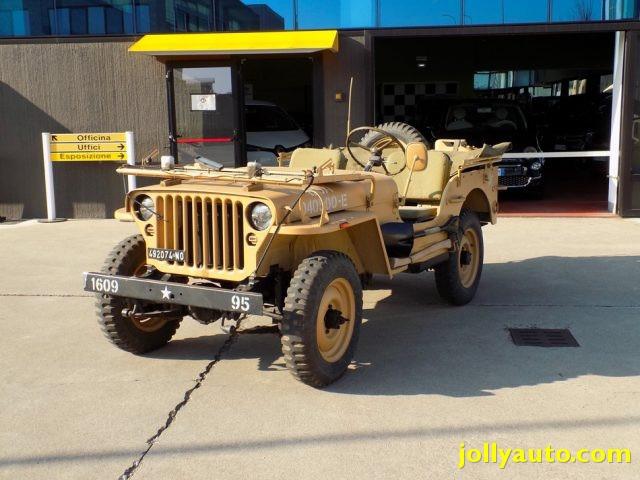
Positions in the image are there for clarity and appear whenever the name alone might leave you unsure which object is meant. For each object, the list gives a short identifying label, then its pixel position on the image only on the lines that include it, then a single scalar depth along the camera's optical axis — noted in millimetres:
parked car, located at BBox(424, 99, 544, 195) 11758
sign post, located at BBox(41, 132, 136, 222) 10625
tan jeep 3789
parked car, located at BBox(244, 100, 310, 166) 11719
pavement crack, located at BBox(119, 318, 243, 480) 3141
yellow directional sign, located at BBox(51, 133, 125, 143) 10633
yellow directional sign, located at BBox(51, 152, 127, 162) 10711
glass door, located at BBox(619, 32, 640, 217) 10172
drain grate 4766
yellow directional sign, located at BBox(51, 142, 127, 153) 10695
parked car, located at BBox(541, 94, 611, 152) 15227
